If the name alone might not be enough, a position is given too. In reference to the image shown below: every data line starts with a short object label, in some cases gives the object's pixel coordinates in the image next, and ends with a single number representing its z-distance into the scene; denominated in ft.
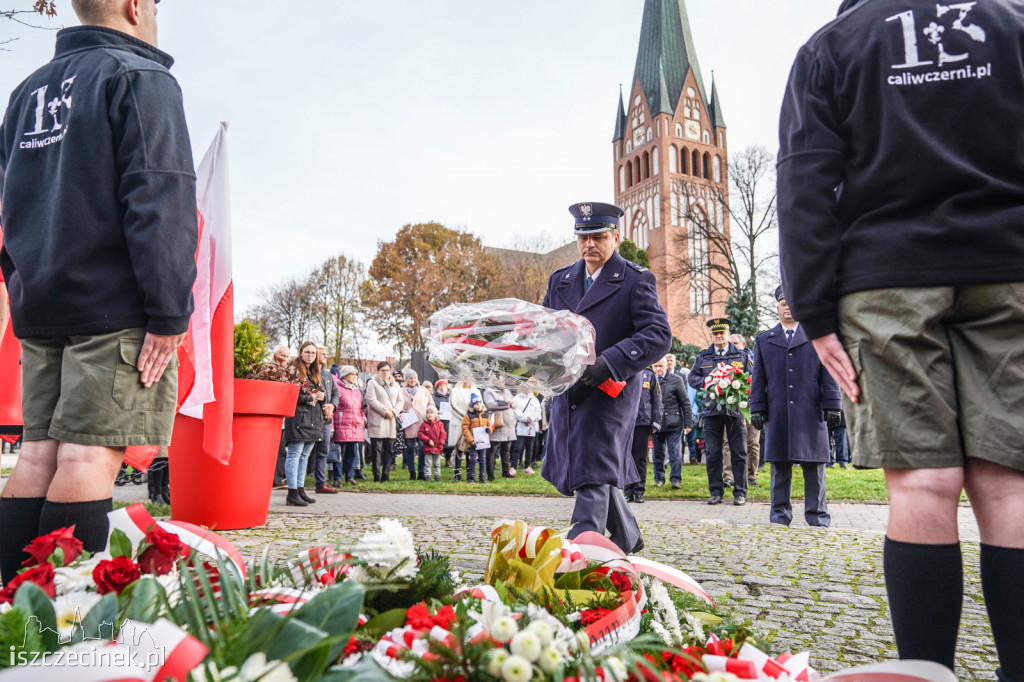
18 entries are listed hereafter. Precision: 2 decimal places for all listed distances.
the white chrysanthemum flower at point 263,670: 3.79
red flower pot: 18.98
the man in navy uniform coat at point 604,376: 12.85
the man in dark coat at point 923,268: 5.98
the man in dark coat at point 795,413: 23.02
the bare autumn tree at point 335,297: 141.49
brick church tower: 209.36
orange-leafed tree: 134.82
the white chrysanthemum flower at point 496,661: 4.14
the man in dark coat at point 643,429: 31.98
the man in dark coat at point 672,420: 41.47
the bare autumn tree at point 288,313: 148.66
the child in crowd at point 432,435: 46.80
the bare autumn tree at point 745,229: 126.62
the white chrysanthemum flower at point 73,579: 5.12
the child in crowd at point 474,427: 46.21
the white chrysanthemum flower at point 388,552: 6.18
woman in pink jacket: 40.22
